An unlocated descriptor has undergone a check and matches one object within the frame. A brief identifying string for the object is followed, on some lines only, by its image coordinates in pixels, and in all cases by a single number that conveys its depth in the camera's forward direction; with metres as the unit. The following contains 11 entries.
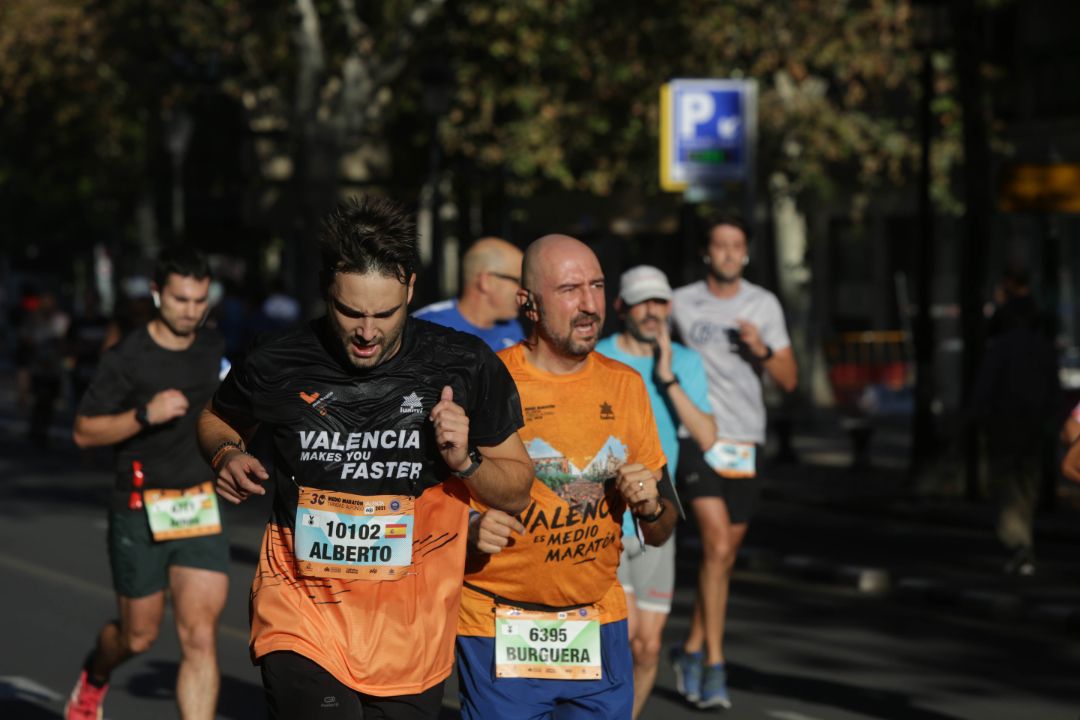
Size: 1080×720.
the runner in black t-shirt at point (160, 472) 14.64
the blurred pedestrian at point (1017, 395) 25.65
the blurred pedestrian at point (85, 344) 44.98
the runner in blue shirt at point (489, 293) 15.27
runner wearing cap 14.46
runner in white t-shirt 16.73
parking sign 32.63
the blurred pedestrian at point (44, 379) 47.63
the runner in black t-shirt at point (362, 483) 9.43
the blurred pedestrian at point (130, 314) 31.99
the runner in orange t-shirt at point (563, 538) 10.67
